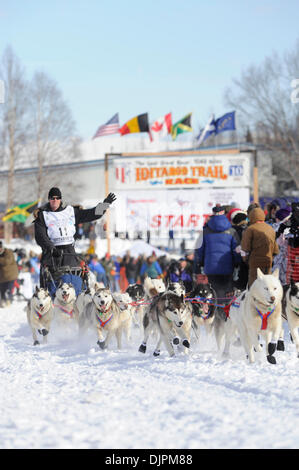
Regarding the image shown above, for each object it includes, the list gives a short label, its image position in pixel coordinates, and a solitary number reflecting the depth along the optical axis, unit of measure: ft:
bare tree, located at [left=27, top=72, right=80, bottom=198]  208.13
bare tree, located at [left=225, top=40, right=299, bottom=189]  195.83
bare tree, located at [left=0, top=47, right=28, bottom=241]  203.10
